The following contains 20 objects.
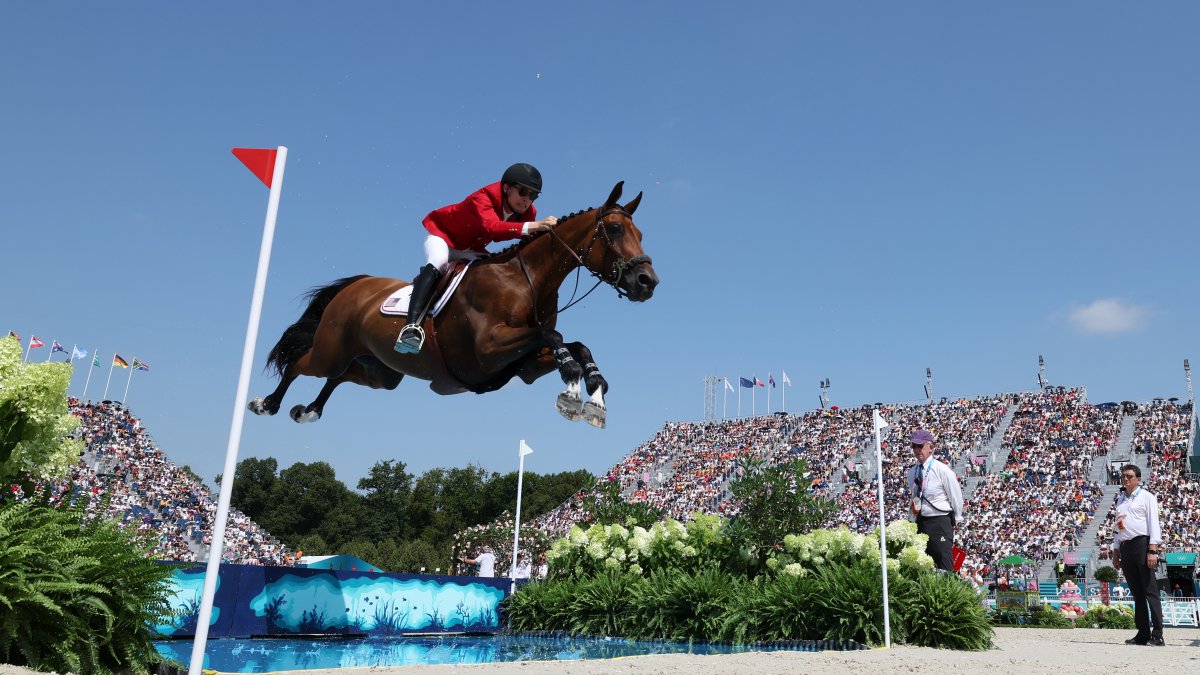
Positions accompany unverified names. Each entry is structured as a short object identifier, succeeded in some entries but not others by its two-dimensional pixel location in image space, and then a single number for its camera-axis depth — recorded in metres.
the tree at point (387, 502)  47.50
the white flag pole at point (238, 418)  3.12
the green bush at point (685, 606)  8.26
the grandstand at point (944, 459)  25.22
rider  5.49
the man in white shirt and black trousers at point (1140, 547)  7.39
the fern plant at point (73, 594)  3.91
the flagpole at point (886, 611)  6.66
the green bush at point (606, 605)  9.22
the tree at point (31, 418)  4.60
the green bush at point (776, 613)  7.54
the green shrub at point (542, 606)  9.84
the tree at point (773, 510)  8.88
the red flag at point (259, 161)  3.78
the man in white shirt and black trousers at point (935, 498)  7.60
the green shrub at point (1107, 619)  11.96
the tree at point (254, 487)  47.62
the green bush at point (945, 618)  7.00
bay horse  5.10
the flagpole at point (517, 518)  10.80
